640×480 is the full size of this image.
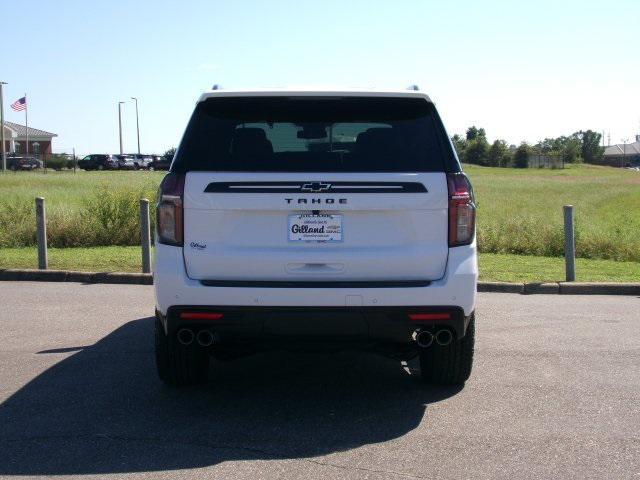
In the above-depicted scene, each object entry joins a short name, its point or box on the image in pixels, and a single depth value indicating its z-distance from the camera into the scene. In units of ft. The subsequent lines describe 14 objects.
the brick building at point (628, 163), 641.90
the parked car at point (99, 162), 242.37
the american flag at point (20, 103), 211.20
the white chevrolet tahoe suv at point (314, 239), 16.94
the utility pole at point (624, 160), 639.35
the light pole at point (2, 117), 217.03
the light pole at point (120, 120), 292.61
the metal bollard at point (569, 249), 38.06
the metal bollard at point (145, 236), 39.68
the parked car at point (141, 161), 252.73
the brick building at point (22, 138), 319.37
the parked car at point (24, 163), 232.94
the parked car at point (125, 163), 244.59
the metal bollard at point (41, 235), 40.65
